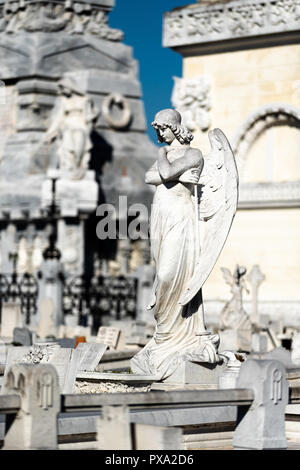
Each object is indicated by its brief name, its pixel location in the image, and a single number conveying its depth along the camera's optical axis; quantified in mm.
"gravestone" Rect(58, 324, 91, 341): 28281
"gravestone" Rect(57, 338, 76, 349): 21722
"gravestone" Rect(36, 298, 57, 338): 29734
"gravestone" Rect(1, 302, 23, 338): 28375
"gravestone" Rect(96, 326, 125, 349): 23156
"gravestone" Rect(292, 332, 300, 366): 18828
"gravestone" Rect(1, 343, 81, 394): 14492
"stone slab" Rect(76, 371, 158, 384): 15539
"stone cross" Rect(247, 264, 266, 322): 27594
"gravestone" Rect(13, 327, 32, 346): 23394
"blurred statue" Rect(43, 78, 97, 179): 48500
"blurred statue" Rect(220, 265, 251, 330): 25141
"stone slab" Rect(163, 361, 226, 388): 15406
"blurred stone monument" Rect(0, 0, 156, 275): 48469
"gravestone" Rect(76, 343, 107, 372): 17156
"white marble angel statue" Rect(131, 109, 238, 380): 15672
